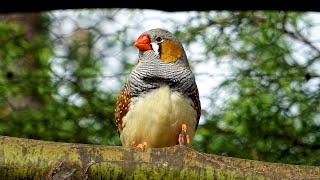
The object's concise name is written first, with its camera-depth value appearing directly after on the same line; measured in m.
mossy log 5.46
